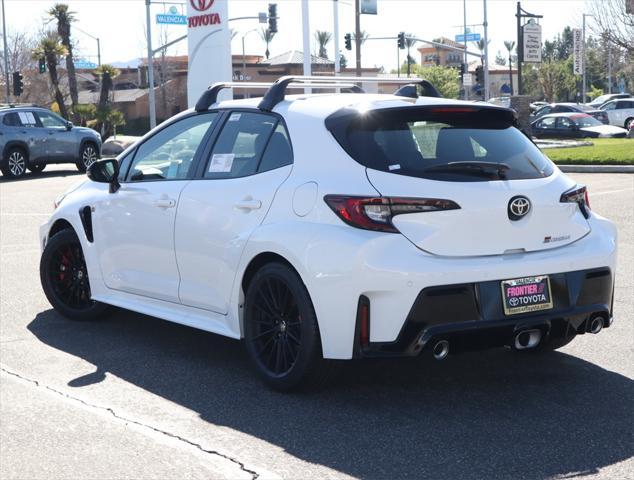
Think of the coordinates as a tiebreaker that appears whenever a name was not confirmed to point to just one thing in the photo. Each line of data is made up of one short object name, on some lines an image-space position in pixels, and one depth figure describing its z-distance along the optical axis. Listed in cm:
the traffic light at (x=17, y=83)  5238
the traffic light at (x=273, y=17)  4894
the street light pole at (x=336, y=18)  4847
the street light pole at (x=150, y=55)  4703
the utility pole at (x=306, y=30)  3647
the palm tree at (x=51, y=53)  5275
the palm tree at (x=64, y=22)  5669
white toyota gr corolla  525
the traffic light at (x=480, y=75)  5642
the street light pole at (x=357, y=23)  5266
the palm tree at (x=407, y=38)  6205
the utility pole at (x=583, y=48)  4512
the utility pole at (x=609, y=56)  3981
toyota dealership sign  3138
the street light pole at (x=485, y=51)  5132
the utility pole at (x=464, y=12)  9063
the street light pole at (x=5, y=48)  6086
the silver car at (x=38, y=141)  2623
